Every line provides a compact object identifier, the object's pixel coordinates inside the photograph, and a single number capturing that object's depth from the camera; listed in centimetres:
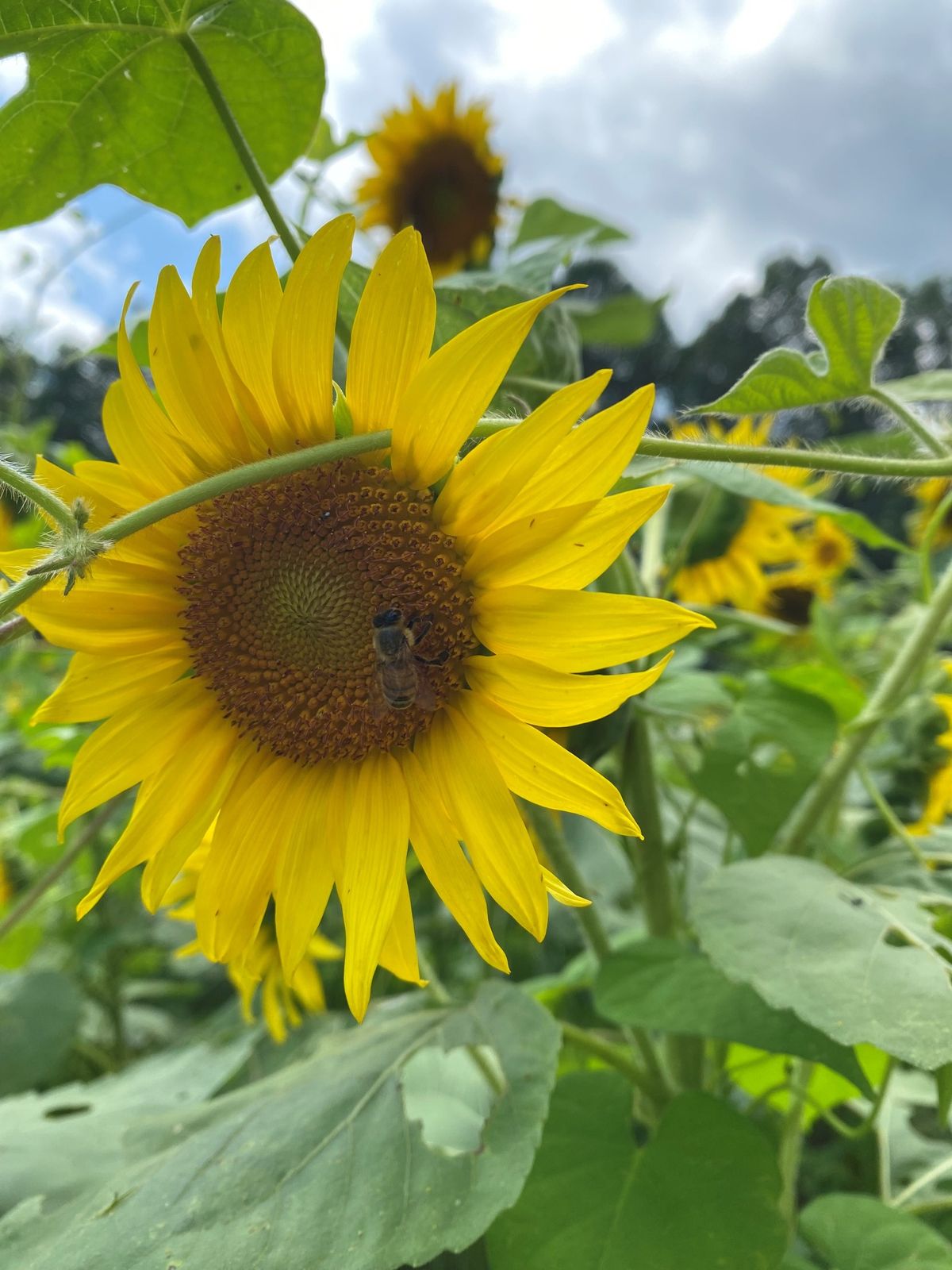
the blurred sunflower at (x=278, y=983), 21
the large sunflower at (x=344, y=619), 11
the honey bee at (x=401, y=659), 13
